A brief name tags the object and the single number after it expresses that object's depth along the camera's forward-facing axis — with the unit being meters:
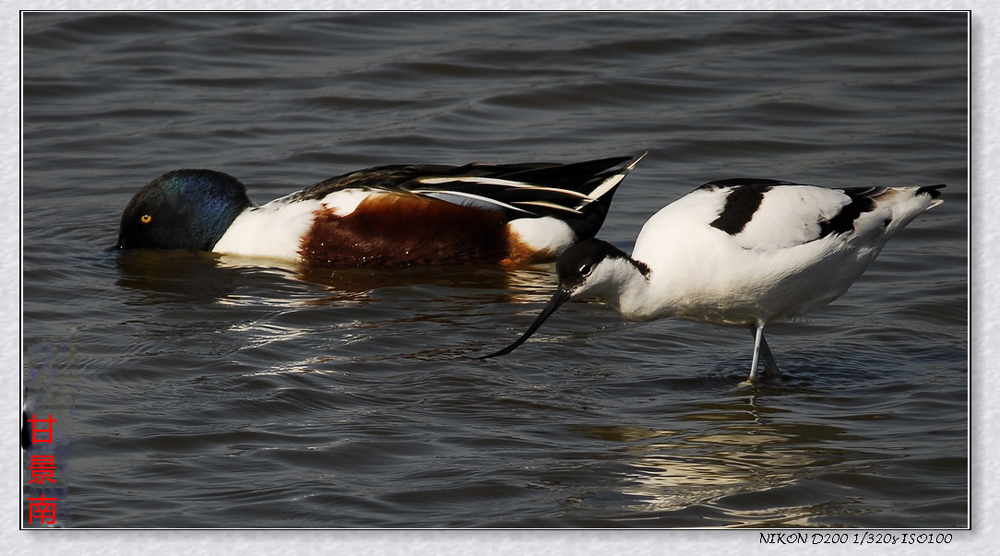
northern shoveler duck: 15.63
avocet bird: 10.84
